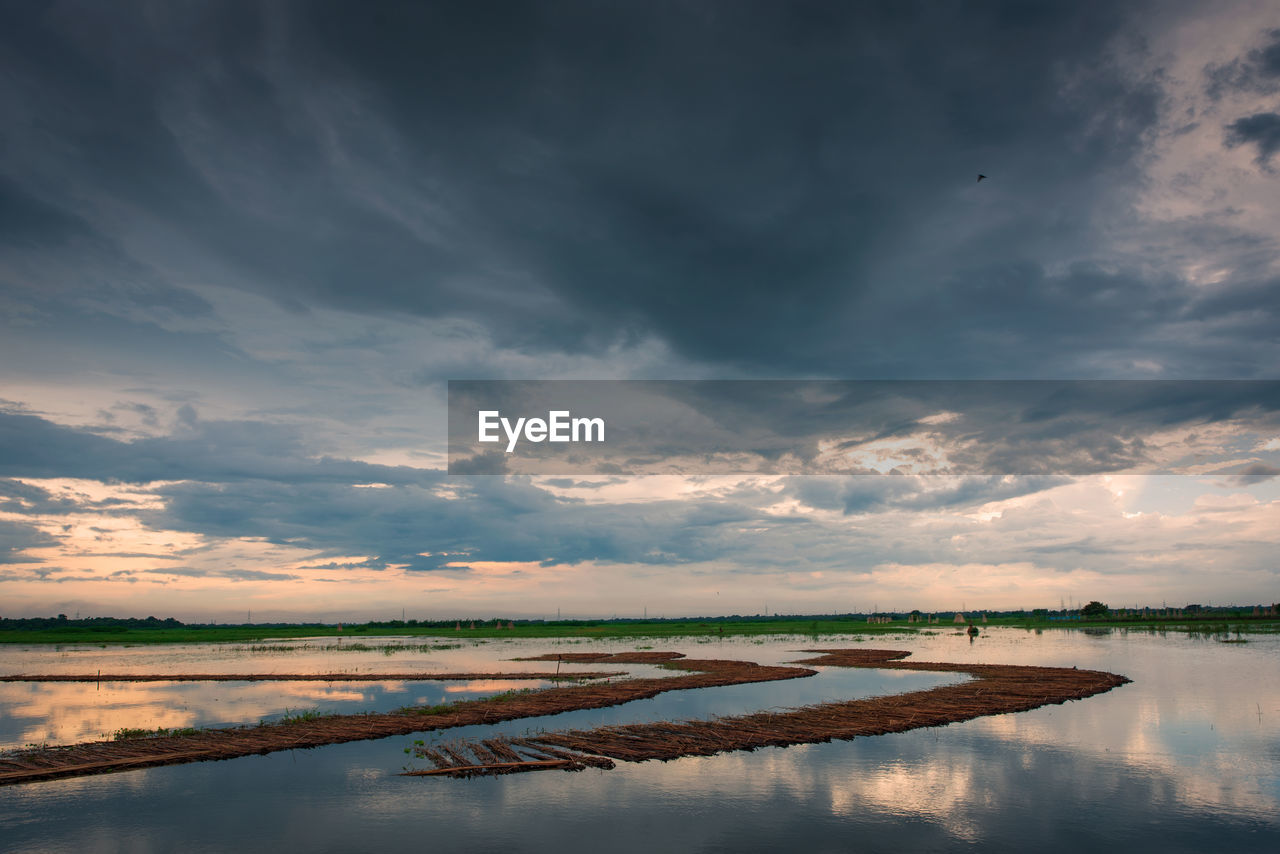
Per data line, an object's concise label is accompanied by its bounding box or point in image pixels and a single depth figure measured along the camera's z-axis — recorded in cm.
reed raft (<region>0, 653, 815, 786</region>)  2767
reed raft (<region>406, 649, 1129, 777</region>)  2852
